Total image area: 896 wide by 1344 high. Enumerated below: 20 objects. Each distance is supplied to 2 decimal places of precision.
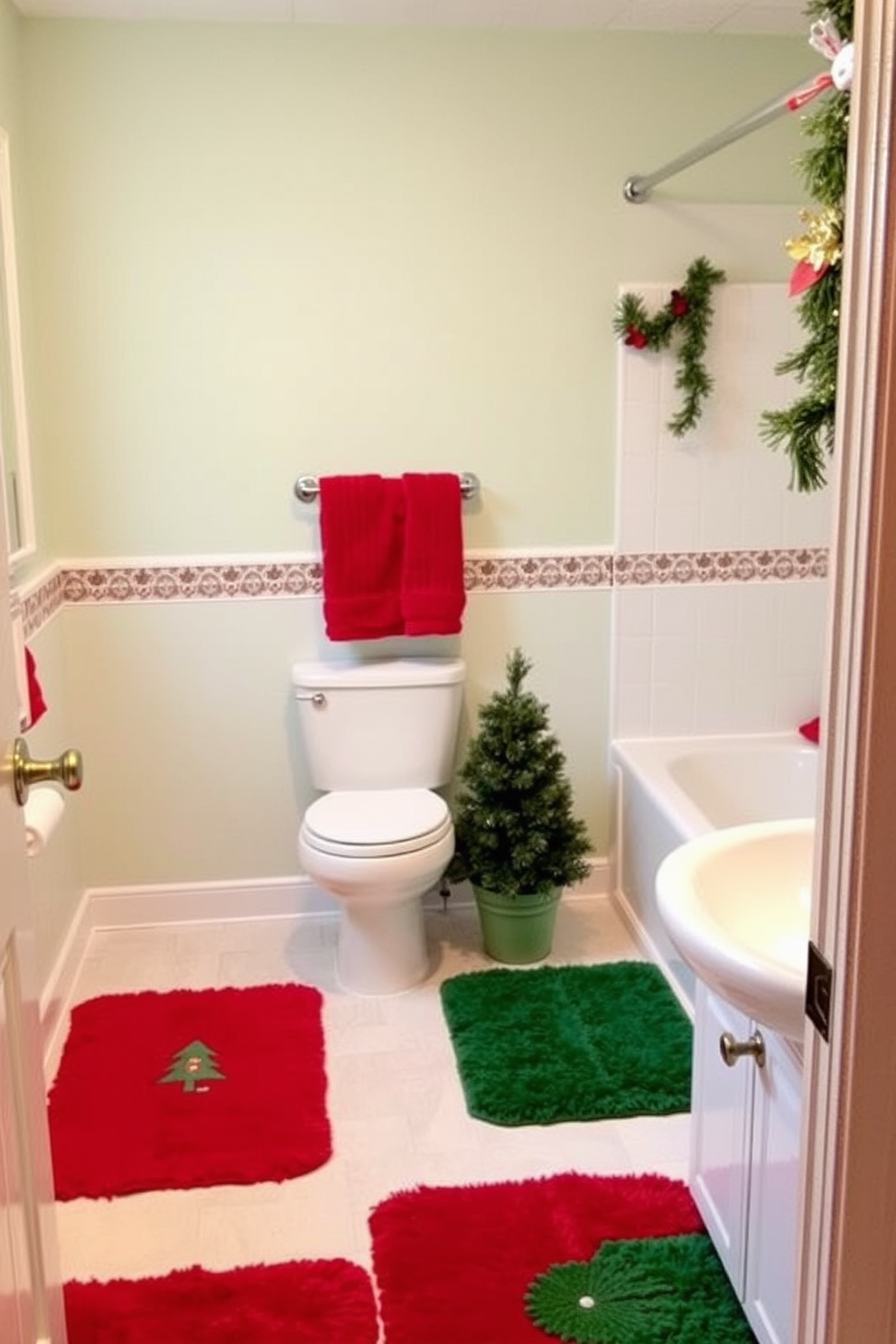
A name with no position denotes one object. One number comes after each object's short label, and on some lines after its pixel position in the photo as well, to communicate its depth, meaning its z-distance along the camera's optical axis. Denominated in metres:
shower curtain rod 1.60
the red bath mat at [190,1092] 2.37
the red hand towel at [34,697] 2.26
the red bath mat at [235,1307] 1.94
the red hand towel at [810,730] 3.42
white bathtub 3.29
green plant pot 3.12
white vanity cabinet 1.71
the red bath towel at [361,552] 3.14
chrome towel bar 3.18
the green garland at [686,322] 3.18
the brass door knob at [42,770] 1.31
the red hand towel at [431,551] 3.17
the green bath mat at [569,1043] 2.54
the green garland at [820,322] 1.34
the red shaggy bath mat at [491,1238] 1.97
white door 1.26
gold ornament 1.32
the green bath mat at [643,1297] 1.93
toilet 2.86
